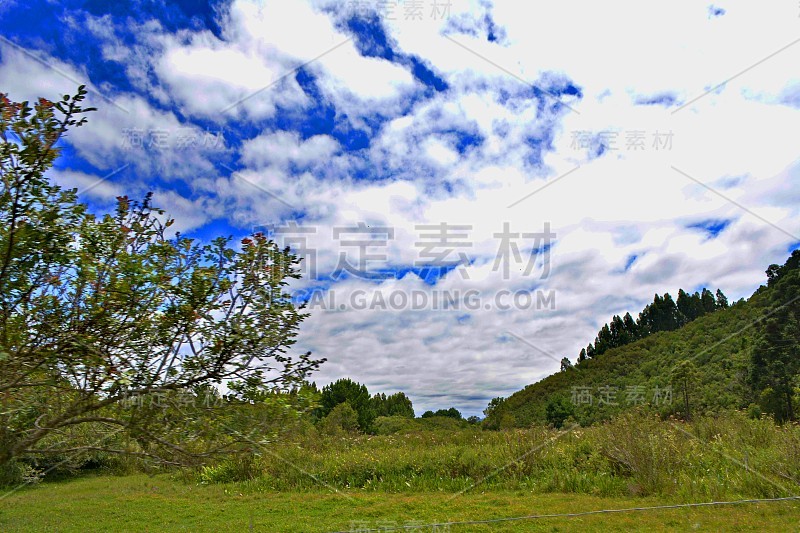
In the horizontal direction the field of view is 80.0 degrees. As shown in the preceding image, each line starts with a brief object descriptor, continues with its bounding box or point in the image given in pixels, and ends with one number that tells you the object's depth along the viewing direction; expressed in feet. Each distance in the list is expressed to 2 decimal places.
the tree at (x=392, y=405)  162.59
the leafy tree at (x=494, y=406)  124.08
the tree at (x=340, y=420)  82.23
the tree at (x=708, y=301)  187.78
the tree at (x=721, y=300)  183.58
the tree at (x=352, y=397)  140.54
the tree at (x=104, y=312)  10.60
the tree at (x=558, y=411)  99.81
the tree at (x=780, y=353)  75.82
